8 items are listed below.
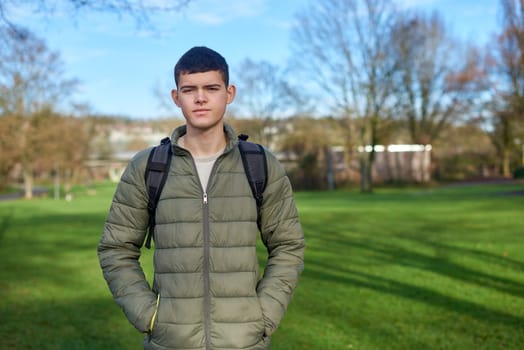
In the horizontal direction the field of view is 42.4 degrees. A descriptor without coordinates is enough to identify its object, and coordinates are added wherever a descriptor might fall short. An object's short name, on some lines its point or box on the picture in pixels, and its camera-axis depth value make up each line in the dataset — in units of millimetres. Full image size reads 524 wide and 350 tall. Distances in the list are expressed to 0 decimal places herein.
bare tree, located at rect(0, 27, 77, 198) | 46031
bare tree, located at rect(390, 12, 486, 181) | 47281
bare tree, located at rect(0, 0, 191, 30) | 7307
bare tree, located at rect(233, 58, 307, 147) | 51969
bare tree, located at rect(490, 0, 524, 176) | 25411
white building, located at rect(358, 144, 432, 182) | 52844
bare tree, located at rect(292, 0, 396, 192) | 44344
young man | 2691
